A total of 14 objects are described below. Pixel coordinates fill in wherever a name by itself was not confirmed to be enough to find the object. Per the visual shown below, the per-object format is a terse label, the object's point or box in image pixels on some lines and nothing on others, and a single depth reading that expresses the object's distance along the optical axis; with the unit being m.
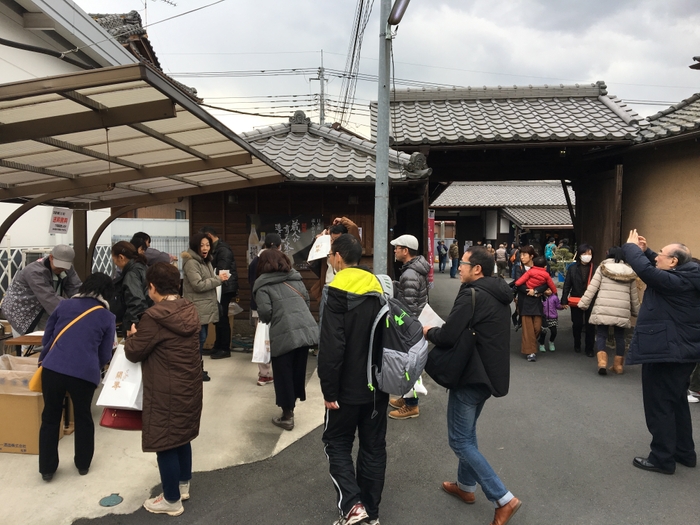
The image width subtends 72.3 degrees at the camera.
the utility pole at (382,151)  5.81
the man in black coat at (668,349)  4.10
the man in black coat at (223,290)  7.11
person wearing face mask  8.23
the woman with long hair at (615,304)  7.08
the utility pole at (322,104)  28.21
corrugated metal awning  3.10
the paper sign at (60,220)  6.61
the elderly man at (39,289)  4.79
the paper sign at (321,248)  6.19
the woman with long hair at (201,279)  6.14
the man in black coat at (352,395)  3.14
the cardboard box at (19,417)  4.25
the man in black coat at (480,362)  3.33
